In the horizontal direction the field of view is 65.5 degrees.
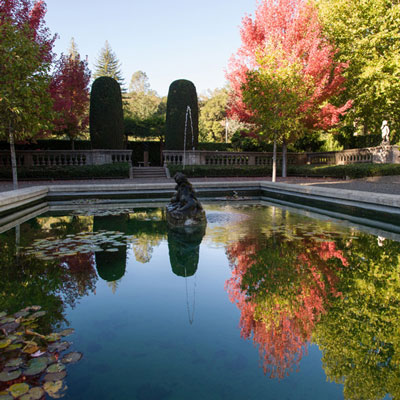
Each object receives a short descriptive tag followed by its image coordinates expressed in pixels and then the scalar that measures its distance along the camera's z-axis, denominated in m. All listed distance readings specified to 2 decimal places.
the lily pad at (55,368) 2.31
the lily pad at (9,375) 2.19
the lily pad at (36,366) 2.27
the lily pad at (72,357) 2.47
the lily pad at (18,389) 2.06
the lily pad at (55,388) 2.08
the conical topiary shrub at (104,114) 22.30
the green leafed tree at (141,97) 43.29
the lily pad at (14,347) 2.56
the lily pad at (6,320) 2.96
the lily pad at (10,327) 2.81
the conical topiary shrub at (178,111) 23.83
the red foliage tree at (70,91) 18.65
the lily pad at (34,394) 2.03
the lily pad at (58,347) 2.59
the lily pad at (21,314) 3.09
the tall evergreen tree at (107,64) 52.19
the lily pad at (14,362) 2.35
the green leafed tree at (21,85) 11.24
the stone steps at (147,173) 21.23
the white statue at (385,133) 20.55
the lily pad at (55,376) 2.22
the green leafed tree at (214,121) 43.97
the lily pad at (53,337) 2.73
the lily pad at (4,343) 2.58
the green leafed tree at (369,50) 18.52
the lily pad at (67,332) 2.88
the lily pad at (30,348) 2.52
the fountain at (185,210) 7.25
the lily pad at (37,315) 3.09
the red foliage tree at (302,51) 18.39
